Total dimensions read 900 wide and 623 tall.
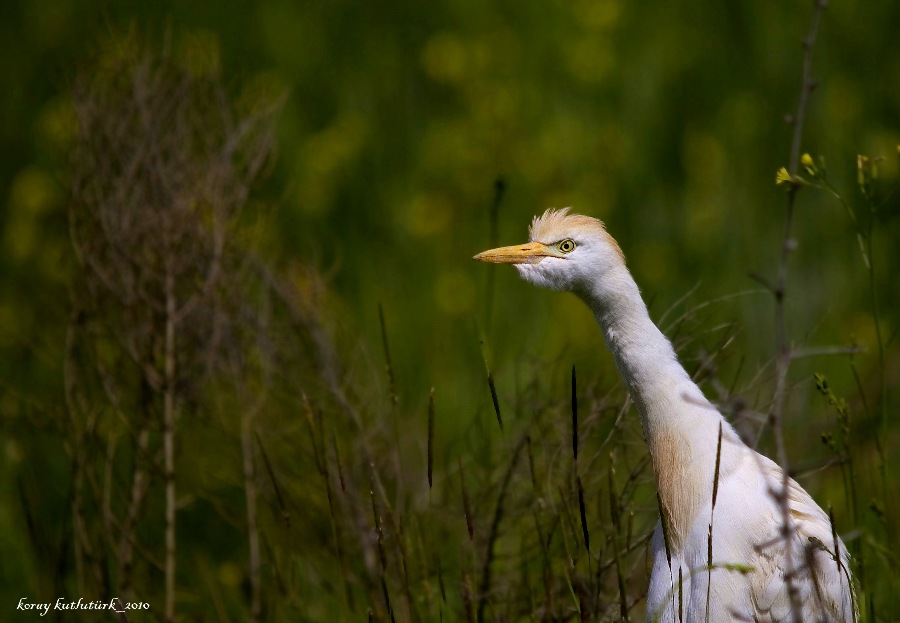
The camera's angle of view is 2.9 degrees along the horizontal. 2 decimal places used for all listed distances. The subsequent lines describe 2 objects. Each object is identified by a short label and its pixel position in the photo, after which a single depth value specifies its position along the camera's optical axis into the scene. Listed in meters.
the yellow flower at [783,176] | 12.35
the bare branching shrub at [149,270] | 12.81
